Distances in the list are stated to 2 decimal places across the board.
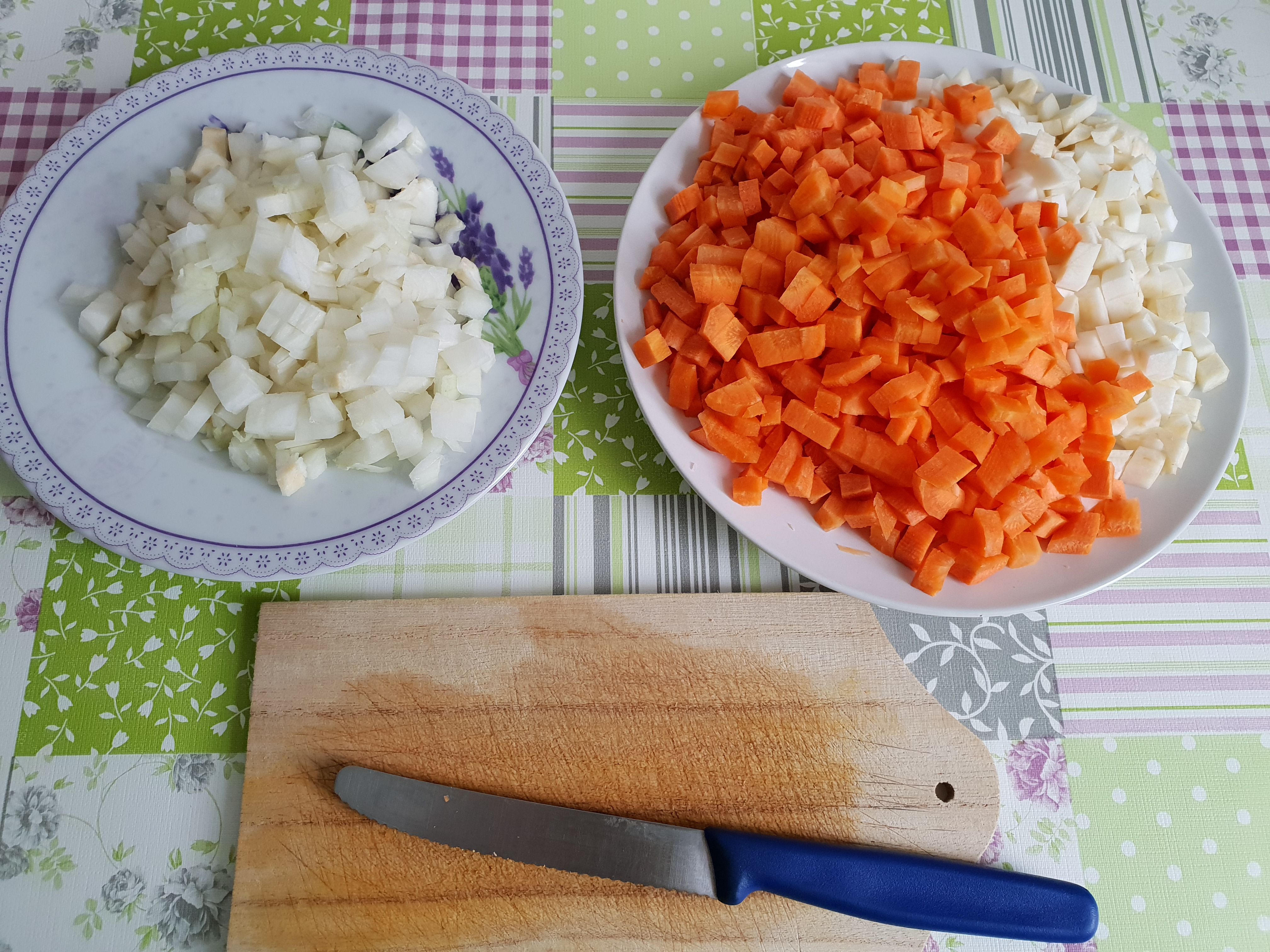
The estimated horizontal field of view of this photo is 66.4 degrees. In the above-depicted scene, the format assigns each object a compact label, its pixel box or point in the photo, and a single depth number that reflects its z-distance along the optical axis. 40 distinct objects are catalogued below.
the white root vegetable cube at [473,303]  0.30
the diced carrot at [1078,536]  0.29
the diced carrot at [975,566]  0.29
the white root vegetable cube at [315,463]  0.29
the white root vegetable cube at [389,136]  0.31
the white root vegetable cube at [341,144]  0.32
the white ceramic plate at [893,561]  0.29
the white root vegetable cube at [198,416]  0.29
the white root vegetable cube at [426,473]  0.28
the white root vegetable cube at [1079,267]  0.30
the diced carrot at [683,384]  0.30
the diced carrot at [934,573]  0.29
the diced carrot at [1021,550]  0.29
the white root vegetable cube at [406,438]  0.29
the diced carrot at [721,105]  0.33
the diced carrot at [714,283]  0.30
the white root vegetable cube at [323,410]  0.28
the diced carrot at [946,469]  0.28
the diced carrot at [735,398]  0.29
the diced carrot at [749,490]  0.29
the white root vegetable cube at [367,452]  0.29
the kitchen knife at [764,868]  0.27
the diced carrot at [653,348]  0.30
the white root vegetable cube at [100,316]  0.30
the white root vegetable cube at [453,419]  0.29
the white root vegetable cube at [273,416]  0.28
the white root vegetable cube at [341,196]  0.29
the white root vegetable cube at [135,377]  0.30
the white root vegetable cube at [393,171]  0.31
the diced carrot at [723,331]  0.30
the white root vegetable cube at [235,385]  0.28
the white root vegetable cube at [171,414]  0.29
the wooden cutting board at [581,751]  0.28
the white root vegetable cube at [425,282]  0.30
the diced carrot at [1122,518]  0.30
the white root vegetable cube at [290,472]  0.28
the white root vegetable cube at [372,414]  0.28
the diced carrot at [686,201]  0.32
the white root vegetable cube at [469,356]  0.30
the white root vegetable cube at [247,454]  0.29
